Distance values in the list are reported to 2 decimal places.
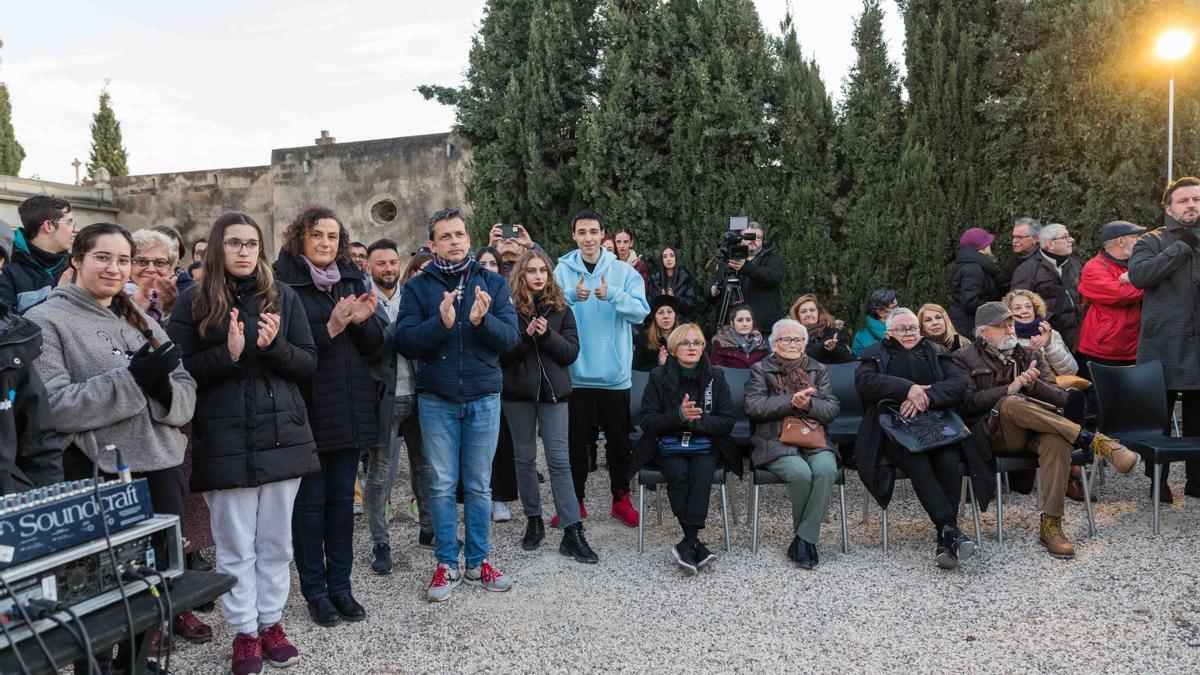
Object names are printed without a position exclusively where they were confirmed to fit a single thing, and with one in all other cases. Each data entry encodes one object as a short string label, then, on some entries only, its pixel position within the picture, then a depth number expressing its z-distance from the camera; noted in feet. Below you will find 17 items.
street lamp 23.70
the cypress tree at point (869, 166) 27.53
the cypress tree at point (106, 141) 86.02
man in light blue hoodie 16.94
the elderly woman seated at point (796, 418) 15.46
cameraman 23.63
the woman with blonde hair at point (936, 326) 18.57
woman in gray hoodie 9.77
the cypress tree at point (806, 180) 27.96
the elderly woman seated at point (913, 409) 15.20
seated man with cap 15.40
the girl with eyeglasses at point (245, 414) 10.62
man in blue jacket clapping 13.43
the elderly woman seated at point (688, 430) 15.26
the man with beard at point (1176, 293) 16.61
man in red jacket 19.61
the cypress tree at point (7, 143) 65.26
